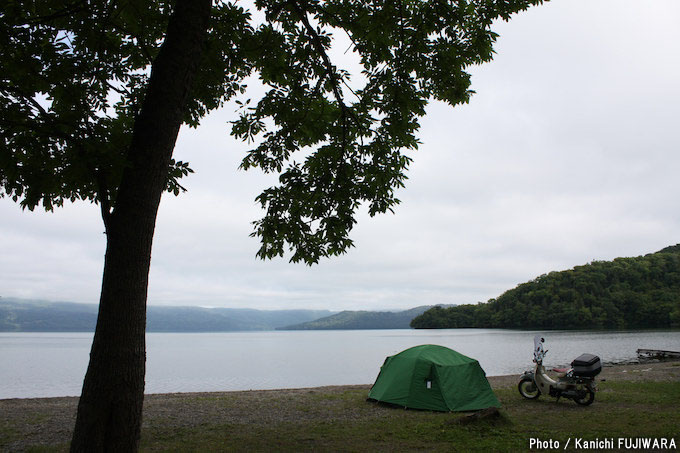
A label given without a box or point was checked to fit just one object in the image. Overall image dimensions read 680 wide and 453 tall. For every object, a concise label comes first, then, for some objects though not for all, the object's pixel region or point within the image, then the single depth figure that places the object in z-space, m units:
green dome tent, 12.89
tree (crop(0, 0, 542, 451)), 4.78
